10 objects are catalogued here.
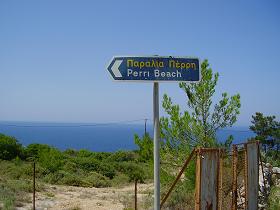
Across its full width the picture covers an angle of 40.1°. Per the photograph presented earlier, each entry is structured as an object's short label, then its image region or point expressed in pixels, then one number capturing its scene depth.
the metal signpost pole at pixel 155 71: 4.87
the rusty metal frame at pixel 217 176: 5.77
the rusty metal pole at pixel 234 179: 6.34
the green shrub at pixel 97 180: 24.66
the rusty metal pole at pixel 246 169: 6.81
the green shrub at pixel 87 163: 29.65
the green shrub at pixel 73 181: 24.14
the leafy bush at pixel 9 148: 31.28
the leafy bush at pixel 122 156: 37.53
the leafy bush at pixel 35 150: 33.19
